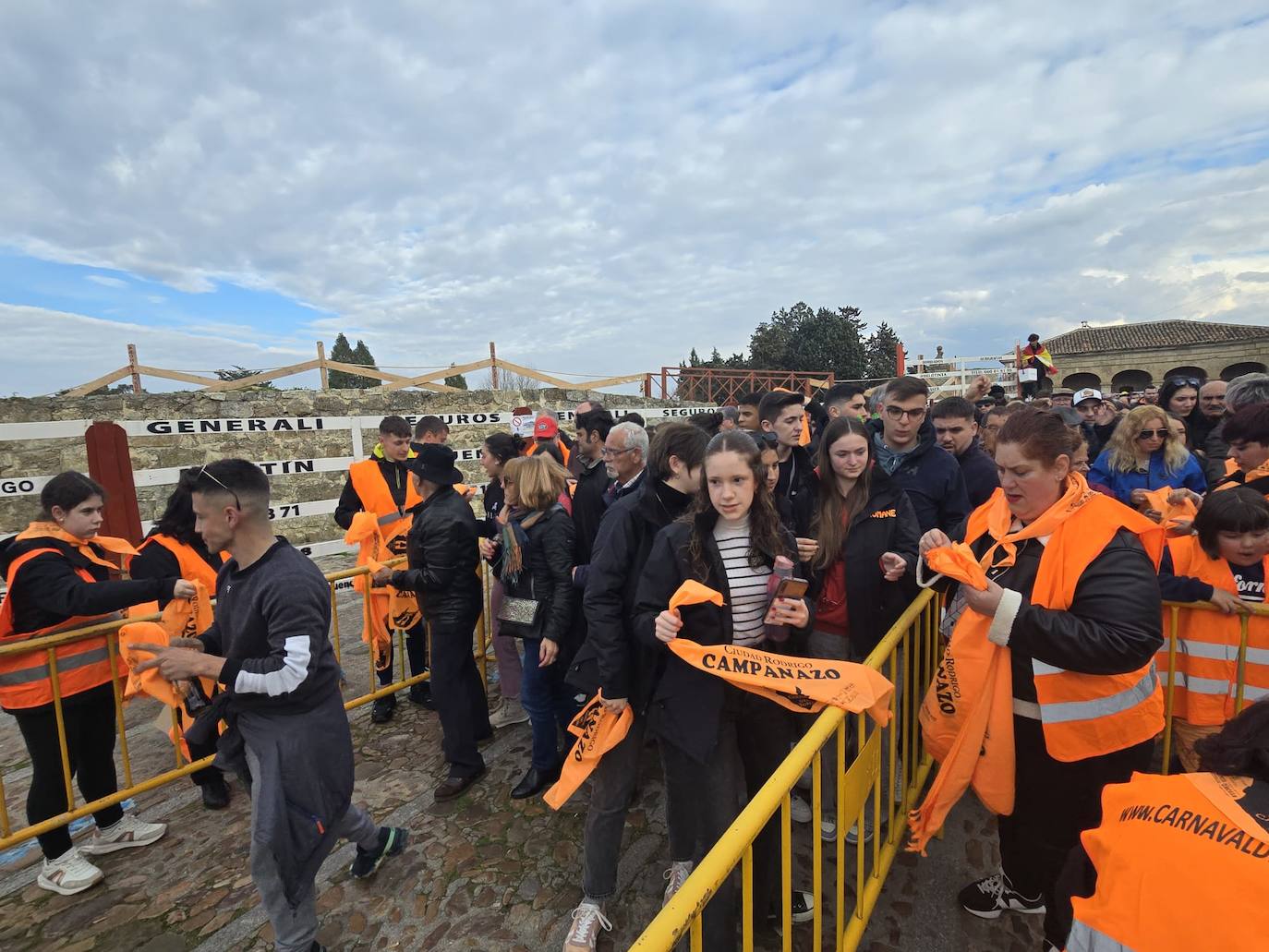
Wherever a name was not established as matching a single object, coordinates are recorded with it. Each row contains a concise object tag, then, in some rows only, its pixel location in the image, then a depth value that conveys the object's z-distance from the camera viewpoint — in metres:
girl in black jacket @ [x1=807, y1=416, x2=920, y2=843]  2.81
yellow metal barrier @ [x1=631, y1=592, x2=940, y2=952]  1.24
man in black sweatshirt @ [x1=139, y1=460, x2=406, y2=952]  2.23
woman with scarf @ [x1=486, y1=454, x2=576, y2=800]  3.40
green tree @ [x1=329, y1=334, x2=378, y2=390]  40.15
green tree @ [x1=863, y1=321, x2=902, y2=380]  37.50
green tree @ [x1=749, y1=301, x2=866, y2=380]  36.22
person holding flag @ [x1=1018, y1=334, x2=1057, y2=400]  9.71
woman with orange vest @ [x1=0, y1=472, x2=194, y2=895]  2.98
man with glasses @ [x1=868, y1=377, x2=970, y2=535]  3.34
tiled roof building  38.22
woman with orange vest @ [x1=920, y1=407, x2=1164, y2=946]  1.87
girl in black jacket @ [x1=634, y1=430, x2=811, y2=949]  2.25
